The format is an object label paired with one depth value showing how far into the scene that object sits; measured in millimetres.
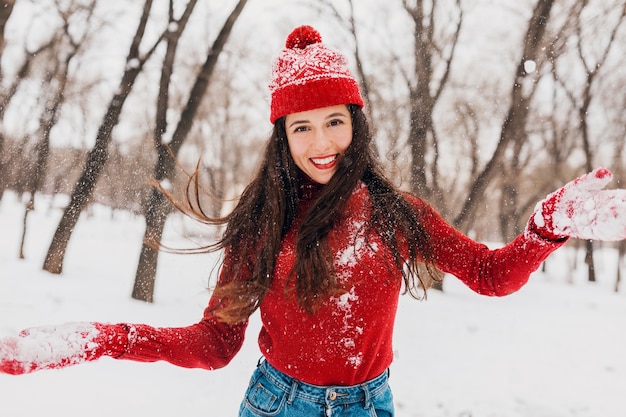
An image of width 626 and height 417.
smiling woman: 1456
